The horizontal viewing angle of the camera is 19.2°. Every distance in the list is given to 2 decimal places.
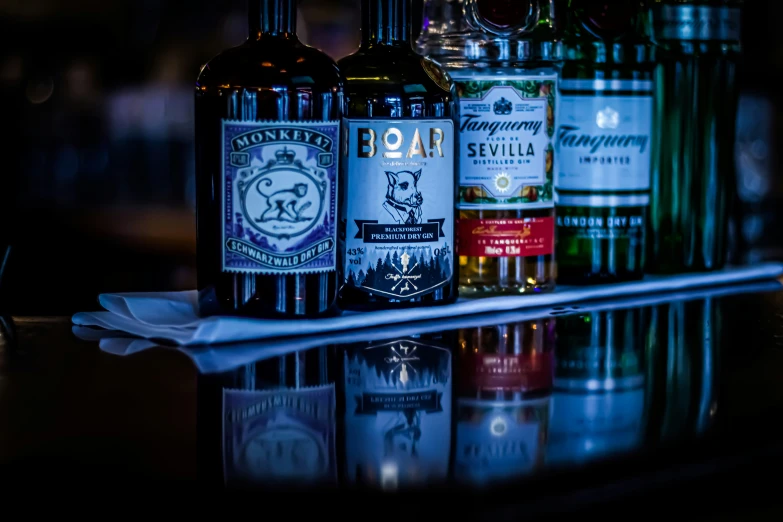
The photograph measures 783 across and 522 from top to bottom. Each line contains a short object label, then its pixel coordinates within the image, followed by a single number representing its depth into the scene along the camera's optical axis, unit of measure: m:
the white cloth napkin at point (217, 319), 1.30
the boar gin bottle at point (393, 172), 1.36
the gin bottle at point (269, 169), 1.31
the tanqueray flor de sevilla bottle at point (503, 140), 1.43
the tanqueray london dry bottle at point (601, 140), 1.50
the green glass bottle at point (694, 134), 1.56
